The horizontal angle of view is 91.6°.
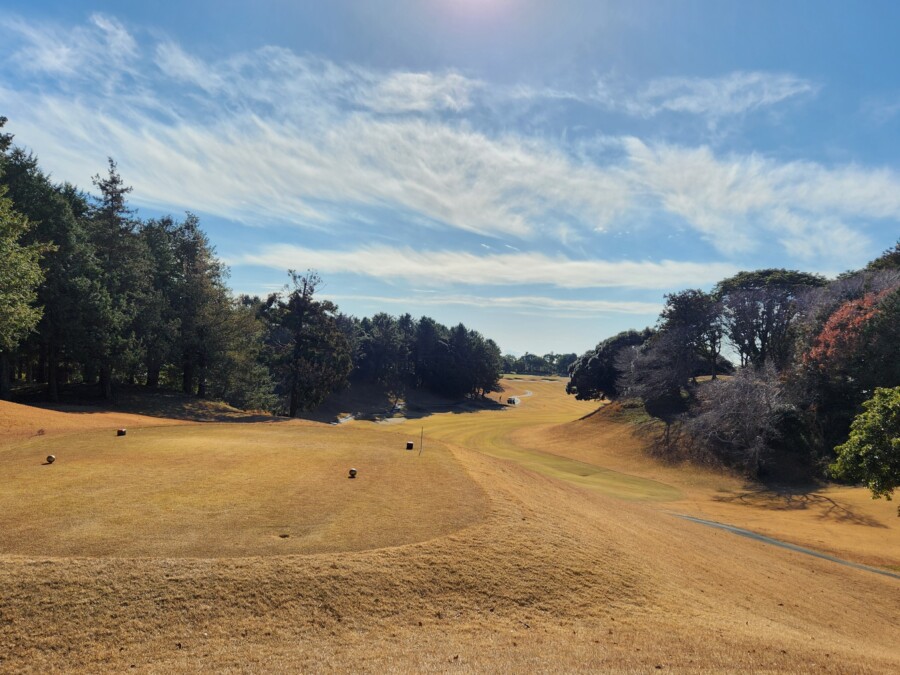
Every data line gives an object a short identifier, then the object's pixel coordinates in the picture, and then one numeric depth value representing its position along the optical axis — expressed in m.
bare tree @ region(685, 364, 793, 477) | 36.69
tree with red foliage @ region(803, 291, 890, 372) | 34.25
